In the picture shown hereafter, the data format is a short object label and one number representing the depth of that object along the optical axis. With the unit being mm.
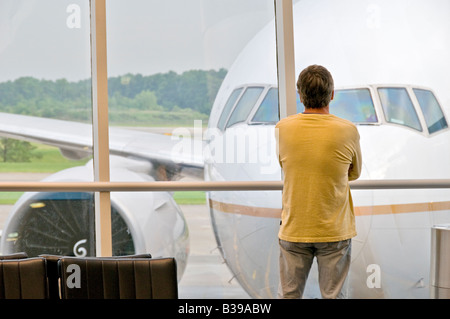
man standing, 5850
